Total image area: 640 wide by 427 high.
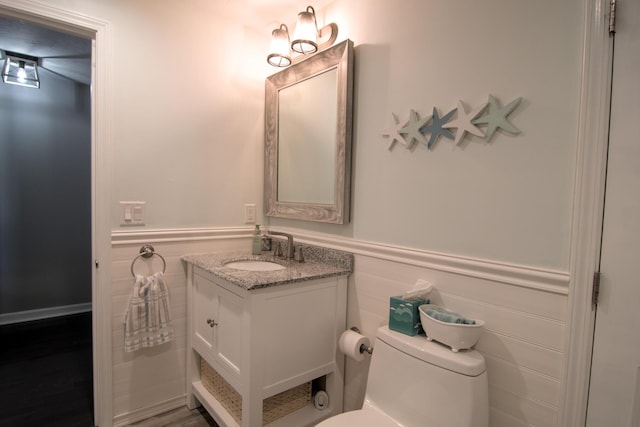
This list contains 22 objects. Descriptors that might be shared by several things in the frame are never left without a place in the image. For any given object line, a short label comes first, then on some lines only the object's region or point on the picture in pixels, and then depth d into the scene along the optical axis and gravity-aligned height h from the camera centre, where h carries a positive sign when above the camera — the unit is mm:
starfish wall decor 1118 +296
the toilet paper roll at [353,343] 1492 -689
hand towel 1695 -680
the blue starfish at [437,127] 1271 +295
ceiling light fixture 2645 +980
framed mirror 1662 +336
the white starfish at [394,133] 1444 +297
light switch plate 1734 -130
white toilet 1019 -644
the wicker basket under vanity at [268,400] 1559 -1045
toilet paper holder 1511 -714
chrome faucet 1923 -308
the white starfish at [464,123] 1179 +295
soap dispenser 2080 -317
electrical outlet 2189 -136
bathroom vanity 1382 -675
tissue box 1228 -454
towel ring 1777 -353
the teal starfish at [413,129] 1361 +300
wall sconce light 1701 +855
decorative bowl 1074 -453
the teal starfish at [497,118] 1092 +295
